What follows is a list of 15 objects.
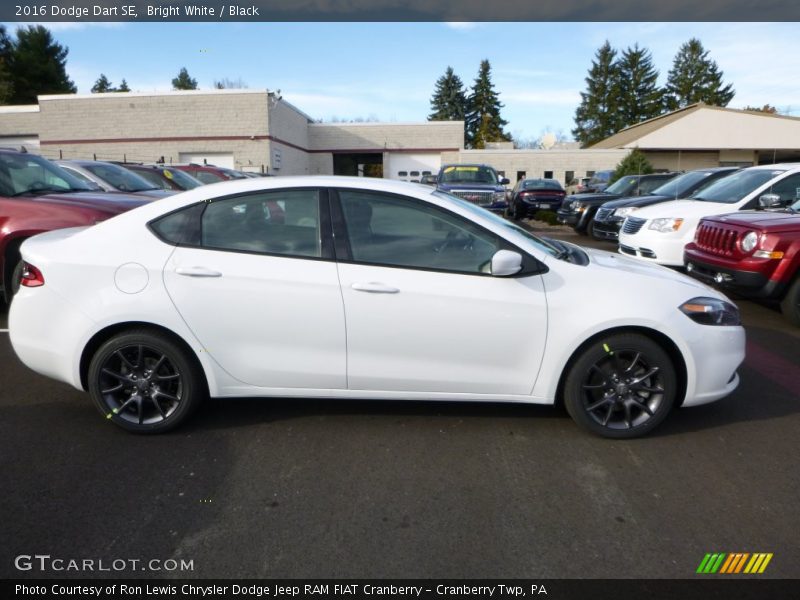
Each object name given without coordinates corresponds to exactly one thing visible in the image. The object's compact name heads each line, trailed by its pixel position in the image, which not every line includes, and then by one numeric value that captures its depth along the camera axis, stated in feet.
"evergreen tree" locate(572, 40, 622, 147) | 252.62
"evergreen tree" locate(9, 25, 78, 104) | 175.94
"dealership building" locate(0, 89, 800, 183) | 117.50
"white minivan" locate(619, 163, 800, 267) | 27.07
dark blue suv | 47.93
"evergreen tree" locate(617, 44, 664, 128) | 250.37
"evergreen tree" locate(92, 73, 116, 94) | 291.99
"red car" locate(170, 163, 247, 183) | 56.65
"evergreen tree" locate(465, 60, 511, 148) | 260.62
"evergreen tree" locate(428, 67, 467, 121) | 266.77
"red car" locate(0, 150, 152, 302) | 19.31
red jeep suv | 19.92
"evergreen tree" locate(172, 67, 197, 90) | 309.63
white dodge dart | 11.42
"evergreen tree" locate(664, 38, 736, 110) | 249.96
